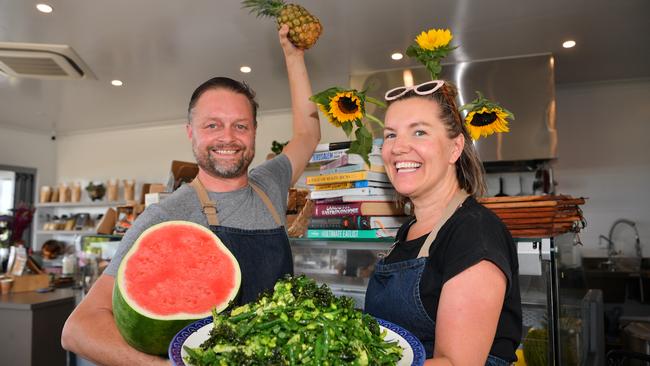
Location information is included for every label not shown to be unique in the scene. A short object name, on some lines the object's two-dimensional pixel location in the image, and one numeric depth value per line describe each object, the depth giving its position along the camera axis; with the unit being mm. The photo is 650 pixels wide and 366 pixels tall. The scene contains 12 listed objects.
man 1715
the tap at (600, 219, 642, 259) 5525
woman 1089
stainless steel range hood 4785
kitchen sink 5160
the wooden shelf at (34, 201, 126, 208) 8609
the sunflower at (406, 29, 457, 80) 1708
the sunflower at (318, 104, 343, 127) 1730
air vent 4340
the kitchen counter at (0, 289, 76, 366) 3543
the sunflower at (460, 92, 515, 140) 1594
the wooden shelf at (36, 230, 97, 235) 8511
